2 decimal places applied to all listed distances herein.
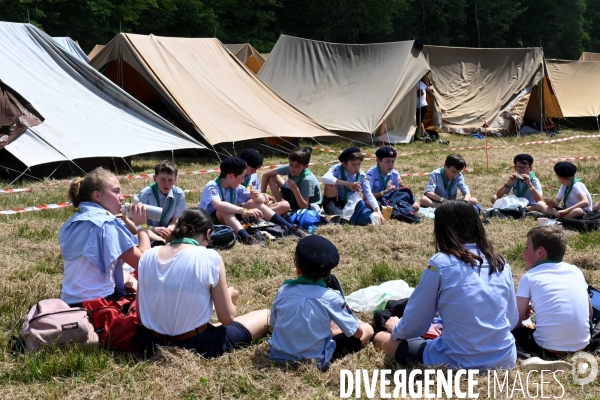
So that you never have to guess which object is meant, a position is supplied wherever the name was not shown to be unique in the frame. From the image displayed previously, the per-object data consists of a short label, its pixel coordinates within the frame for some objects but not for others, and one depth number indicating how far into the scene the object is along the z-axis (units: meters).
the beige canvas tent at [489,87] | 17.58
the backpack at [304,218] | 6.99
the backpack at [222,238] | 6.14
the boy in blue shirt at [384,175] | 7.64
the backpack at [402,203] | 7.36
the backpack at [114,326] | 3.75
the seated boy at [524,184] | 7.69
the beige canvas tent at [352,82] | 15.52
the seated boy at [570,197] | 7.07
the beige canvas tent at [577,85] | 19.27
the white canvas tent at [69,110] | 9.86
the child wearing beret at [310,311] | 3.57
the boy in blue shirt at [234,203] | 6.46
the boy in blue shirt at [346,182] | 7.24
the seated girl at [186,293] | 3.59
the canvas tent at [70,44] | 20.46
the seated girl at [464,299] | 3.39
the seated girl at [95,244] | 3.93
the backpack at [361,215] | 7.15
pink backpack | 3.60
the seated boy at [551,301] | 3.65
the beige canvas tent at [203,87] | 12.10
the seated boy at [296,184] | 7.13
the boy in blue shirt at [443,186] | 7.74
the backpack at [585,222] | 6.81
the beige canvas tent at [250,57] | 20.06
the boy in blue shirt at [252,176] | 6.95
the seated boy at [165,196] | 5.98
